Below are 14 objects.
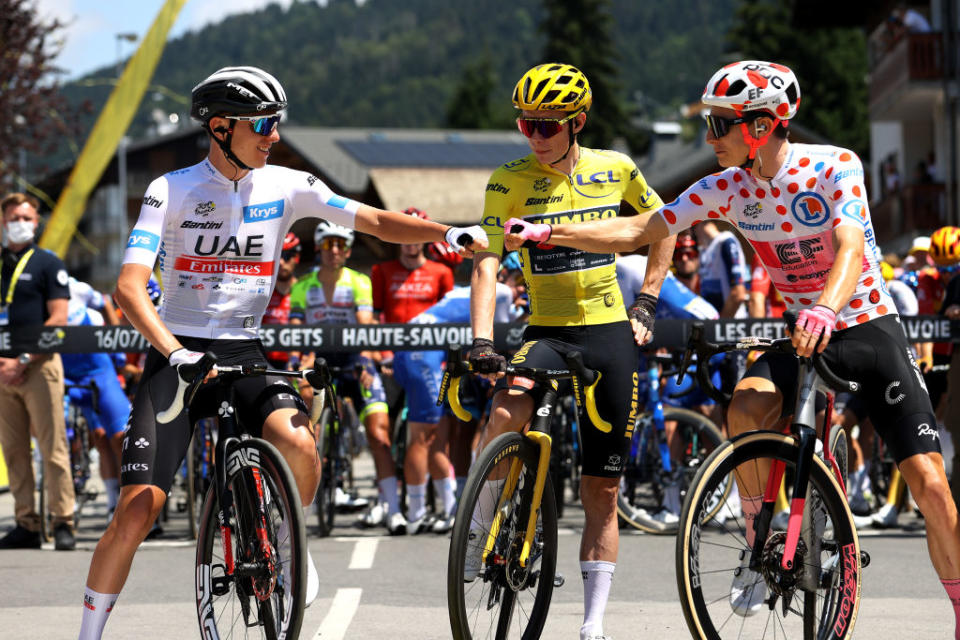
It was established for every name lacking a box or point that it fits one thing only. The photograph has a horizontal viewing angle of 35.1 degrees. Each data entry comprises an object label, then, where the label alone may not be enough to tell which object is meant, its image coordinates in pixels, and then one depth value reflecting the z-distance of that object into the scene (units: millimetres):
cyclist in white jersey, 5652
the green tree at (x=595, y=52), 87938
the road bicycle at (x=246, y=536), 5402
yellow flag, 19438
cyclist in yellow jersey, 6312
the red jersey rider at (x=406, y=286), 12359
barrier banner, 11750
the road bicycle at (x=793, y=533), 5570
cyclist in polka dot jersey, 5836
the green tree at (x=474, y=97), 116875
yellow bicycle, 5473
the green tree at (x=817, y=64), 77750
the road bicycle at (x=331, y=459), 11266
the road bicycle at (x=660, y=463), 11156
